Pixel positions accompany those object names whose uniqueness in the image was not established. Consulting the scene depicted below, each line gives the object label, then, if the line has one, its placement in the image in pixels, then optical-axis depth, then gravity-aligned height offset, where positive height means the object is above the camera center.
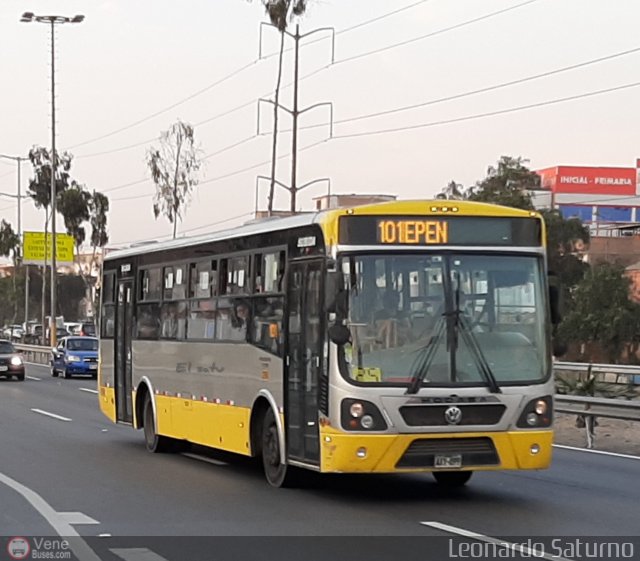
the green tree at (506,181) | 80.56 +9.82
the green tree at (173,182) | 75.69 +9.21
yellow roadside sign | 86.75 +6.54
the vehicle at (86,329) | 86.03 +1.59
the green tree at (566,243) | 78.31 +6.06
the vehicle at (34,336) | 88.20 +1.22
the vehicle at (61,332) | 89.54 +1.46
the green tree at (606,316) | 69.81 +1.76
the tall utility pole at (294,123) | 55.34 +9.45
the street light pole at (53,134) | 64.62 +10.34
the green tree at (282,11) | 56.41 +13.62
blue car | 47.28 -0.09
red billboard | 125.25 +15.46
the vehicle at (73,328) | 88.43 +1.75
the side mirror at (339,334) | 13.07 +0.17
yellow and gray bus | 13.23 +0.10
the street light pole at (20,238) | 87.06 +7.75
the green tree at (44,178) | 91.88 +11.45
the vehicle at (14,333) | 100.82 +1.71
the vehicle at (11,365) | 44.47 -0.32
